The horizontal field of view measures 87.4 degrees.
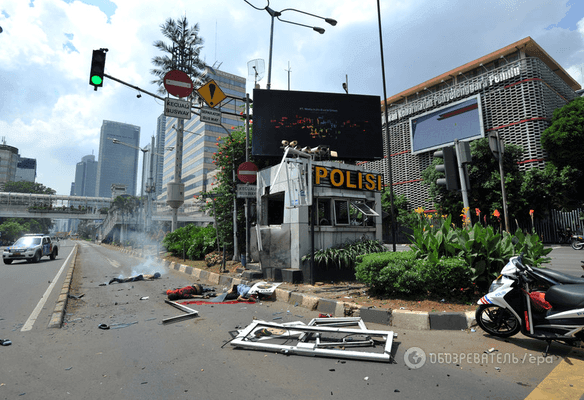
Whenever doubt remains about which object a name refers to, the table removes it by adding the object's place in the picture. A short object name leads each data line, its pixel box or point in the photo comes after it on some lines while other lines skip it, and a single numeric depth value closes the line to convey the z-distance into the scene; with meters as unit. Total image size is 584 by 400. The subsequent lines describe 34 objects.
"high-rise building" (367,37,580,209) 23.08
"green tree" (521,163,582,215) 19.42
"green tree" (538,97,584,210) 19.53
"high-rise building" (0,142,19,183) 107.69
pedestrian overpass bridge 50.03
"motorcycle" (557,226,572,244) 19.38
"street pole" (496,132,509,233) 7.04
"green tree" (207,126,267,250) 12.50
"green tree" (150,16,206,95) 21.92
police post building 8.65
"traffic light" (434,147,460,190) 6.19
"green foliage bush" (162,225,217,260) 14.84
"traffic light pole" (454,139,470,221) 6.03
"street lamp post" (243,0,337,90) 11.45
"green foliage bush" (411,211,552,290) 5.60
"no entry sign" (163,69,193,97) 8.84
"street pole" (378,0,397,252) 10.41
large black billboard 11.91
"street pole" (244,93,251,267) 10.74
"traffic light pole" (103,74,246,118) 8.14
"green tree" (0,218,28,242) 66.28
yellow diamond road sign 9.86
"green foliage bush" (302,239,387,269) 8.36
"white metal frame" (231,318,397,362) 3.50
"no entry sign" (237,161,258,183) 10.78
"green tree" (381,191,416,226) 28.34
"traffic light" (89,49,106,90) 7.77
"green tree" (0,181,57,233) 84.56
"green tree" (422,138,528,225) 20.20
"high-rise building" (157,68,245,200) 70.38
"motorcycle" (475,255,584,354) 3.44
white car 17.52
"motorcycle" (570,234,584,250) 16.36
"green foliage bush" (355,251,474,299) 5.47
